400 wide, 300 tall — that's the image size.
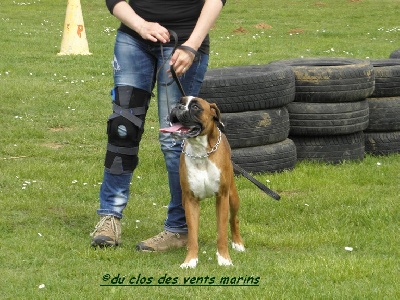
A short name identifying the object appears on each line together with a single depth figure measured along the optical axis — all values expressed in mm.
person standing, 11391
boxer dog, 10992
